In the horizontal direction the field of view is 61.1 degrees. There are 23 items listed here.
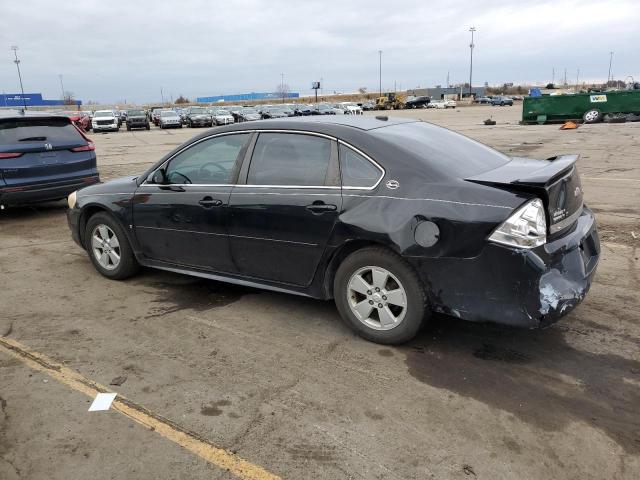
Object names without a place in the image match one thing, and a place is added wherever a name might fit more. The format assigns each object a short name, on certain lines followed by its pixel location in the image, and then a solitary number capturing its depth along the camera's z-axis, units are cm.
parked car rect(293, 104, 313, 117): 5050
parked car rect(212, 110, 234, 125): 4128
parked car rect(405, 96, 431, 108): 7675
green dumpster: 2927
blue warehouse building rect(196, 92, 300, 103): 13325
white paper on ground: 321
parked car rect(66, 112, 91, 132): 3933
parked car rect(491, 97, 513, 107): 7675
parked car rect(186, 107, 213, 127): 4066
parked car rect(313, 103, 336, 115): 4471
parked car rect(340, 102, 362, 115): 4716
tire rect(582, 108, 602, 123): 2944
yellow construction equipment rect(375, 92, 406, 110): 7442
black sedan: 336
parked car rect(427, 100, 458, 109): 7769
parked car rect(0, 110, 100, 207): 797
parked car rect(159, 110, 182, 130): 3934
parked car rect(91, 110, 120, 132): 3741
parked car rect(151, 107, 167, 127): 4377
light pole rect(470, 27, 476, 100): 10375
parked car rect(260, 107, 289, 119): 4357
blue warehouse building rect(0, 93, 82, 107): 9537
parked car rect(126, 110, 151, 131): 3891
